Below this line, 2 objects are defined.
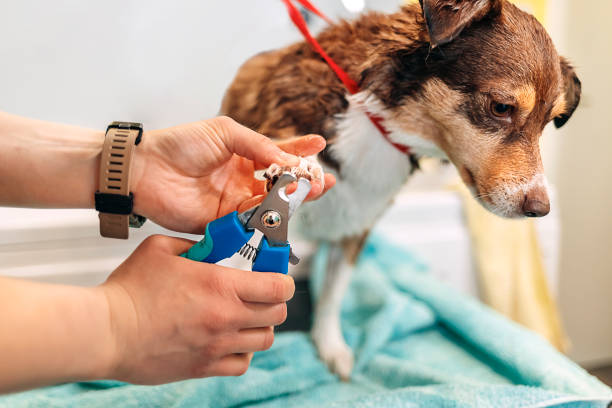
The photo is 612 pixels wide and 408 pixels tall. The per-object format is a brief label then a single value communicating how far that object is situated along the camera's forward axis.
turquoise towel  0.75
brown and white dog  0.68
